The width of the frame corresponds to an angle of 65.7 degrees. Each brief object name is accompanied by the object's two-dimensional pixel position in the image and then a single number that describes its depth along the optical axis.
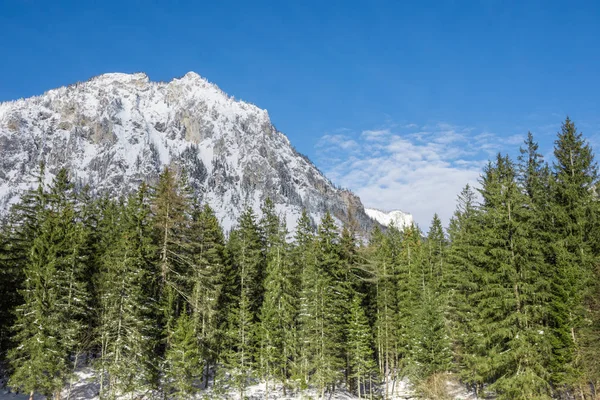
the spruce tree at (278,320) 42.62
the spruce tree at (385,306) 48.06
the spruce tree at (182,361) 34.97
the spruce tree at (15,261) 36.38
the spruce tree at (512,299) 26.50
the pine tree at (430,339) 37.03
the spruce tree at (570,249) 27.50
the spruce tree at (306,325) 41.69
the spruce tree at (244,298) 40.31
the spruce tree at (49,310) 31.03
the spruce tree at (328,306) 40.72
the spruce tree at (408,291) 45.84
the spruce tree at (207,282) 39.51
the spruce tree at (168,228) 37.78
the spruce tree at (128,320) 33.44
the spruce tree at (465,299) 31.92
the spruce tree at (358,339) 41.94
